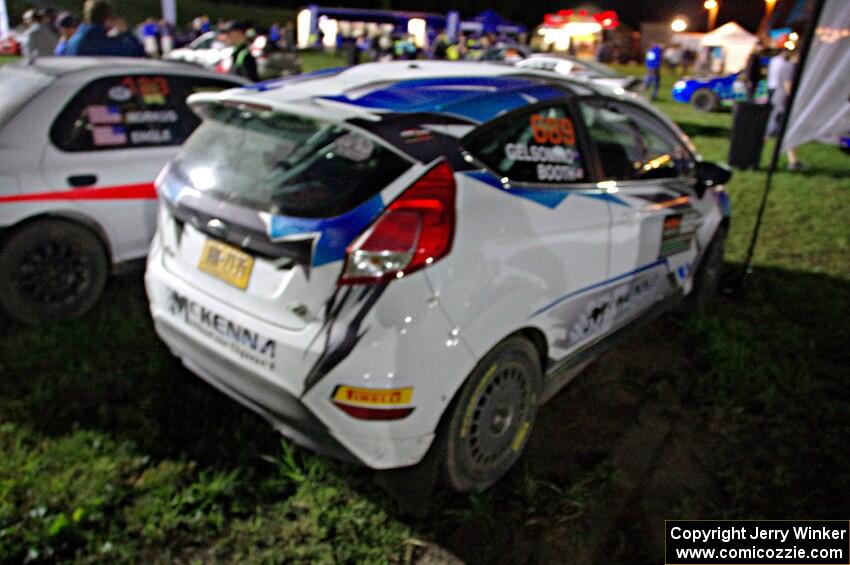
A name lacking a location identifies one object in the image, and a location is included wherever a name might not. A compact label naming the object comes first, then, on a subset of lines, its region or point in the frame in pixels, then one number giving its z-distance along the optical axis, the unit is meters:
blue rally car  15.77
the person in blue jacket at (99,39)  5.82
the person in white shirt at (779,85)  9.21
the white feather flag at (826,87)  4.31
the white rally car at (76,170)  3.59
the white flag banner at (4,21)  18.90
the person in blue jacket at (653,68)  19.25
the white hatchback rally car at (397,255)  2.12
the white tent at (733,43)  28.97
